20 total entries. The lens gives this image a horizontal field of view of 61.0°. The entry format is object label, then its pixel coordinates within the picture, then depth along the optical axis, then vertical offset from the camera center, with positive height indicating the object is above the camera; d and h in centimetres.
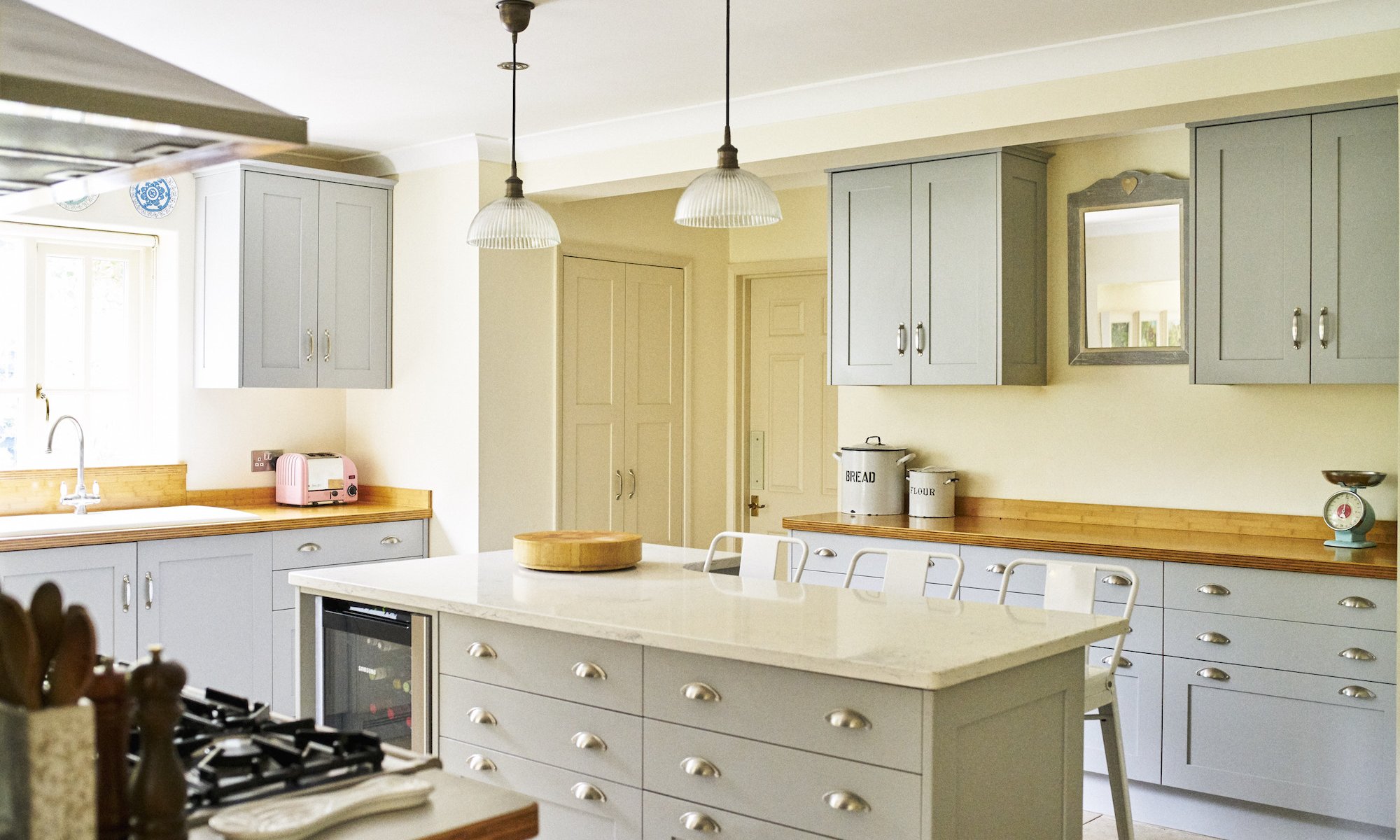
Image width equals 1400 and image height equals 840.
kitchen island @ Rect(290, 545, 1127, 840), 222 -60
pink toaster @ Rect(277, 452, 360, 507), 530 -28
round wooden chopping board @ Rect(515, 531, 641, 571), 335 -39
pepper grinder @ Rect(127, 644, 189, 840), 129 -38
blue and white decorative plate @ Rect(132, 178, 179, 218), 505 +94
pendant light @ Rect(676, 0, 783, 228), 292 +54
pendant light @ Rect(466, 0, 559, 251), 333 +55
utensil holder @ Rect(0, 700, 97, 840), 117 -36
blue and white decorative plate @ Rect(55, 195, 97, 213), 483 +87
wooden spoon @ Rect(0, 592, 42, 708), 118 -24
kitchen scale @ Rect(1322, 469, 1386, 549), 385 -30
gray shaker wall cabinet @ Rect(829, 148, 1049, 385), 455 +58
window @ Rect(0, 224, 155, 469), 485 +33
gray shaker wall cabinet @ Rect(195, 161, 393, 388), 502 +61
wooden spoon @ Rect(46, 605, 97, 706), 120 -25
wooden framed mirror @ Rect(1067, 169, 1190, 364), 446 +57
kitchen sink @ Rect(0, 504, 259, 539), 430 -40
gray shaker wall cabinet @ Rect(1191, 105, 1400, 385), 375 +56
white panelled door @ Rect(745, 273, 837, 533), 628 +9
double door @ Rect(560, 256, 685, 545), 579 +9
